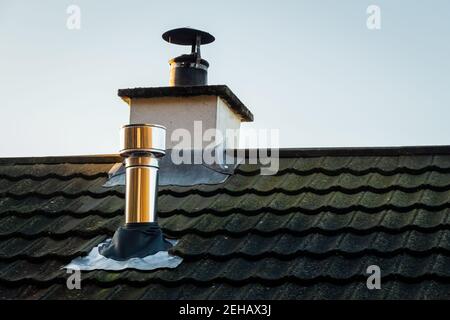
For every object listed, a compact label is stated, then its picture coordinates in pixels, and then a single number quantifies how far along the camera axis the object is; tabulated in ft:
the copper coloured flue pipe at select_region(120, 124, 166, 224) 34.30
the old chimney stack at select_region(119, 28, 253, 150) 41.34
